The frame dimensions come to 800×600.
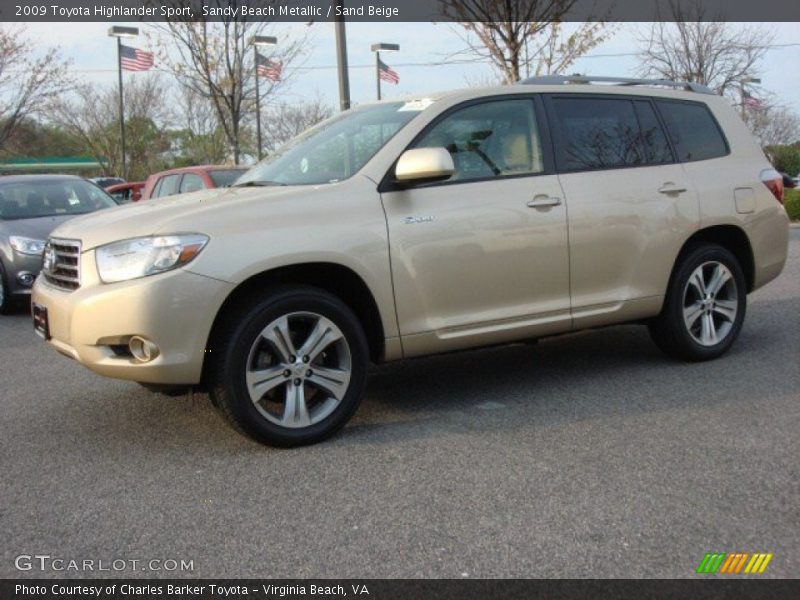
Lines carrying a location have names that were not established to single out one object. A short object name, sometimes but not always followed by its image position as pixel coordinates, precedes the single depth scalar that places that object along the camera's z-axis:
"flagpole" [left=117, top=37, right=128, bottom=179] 23.77
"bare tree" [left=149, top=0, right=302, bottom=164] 17.59
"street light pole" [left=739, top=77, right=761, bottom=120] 26.81
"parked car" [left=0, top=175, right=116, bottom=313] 9.23
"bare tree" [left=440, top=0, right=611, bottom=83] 12.90
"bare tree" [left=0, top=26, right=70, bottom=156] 25.97
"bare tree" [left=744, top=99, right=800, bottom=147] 40.12
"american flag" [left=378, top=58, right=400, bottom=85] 24.28
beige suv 4.11
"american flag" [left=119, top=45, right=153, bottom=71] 22.72
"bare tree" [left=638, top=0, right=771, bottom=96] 24.83
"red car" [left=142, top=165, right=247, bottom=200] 10.81
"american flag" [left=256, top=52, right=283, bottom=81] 18.58
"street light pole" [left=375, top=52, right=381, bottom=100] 23.58
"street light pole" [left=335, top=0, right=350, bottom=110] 11.20
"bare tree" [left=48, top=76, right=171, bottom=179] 42.38
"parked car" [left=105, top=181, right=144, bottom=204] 14.92
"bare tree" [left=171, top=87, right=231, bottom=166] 41.00
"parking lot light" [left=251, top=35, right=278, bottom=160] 17.69
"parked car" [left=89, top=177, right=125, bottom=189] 35.79
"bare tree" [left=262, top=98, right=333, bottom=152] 42.38
